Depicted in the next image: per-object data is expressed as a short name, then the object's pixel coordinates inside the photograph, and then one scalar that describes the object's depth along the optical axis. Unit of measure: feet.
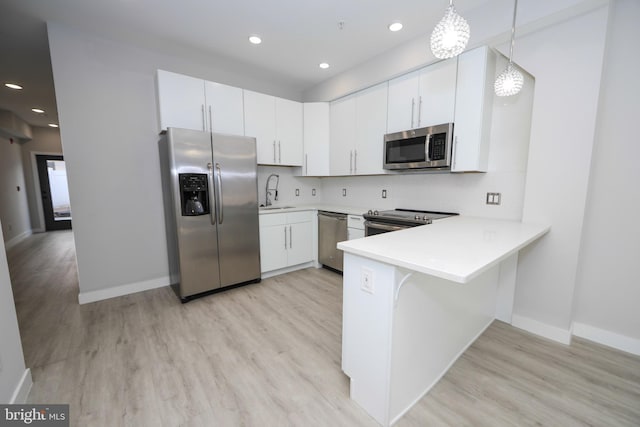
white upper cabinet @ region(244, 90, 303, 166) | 10.90
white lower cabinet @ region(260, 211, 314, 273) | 11.01
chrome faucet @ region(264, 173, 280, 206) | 12.99
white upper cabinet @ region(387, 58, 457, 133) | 8.01
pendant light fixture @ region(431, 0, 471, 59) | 4.27
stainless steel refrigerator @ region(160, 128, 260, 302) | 8.68
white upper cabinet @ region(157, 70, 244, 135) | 9.05
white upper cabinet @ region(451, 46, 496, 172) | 7.36
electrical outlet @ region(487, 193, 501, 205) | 7.97
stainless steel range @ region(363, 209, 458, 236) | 8.36
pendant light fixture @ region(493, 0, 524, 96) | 5.79
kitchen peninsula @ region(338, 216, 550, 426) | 4.09
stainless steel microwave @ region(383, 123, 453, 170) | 8.04
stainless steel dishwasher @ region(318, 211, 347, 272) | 11.19
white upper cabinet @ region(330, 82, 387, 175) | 10.14
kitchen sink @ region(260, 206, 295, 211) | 11.75
